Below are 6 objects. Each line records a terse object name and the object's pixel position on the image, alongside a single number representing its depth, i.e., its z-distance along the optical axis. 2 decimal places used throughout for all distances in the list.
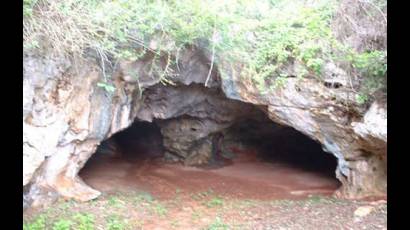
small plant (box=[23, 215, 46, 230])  5.30
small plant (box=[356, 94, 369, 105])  6.96
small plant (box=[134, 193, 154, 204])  7.70
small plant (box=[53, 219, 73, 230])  5.38
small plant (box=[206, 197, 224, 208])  7.73
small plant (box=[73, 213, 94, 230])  5.61
